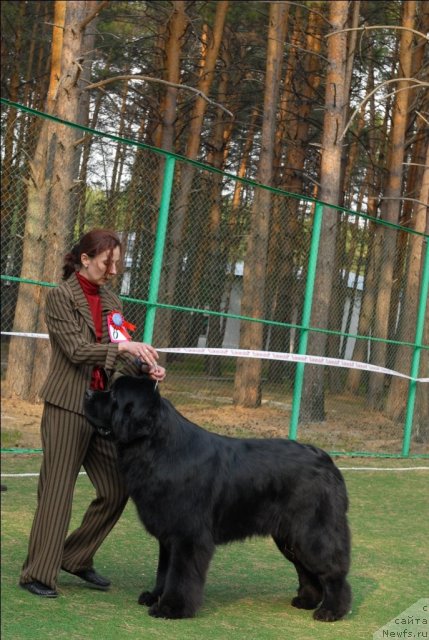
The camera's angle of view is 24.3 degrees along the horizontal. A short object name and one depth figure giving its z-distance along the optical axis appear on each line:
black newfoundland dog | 4.80
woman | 5.06
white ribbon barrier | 9.50
